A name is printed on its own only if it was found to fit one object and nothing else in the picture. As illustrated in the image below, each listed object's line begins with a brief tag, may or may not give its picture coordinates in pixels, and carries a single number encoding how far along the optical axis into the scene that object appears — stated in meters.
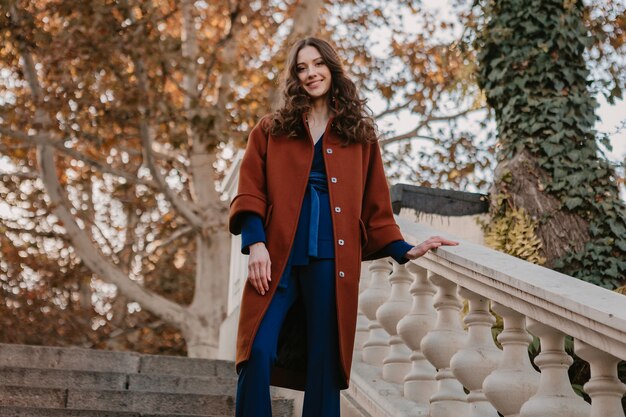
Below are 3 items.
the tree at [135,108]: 10.63
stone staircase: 4.72
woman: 3.18
